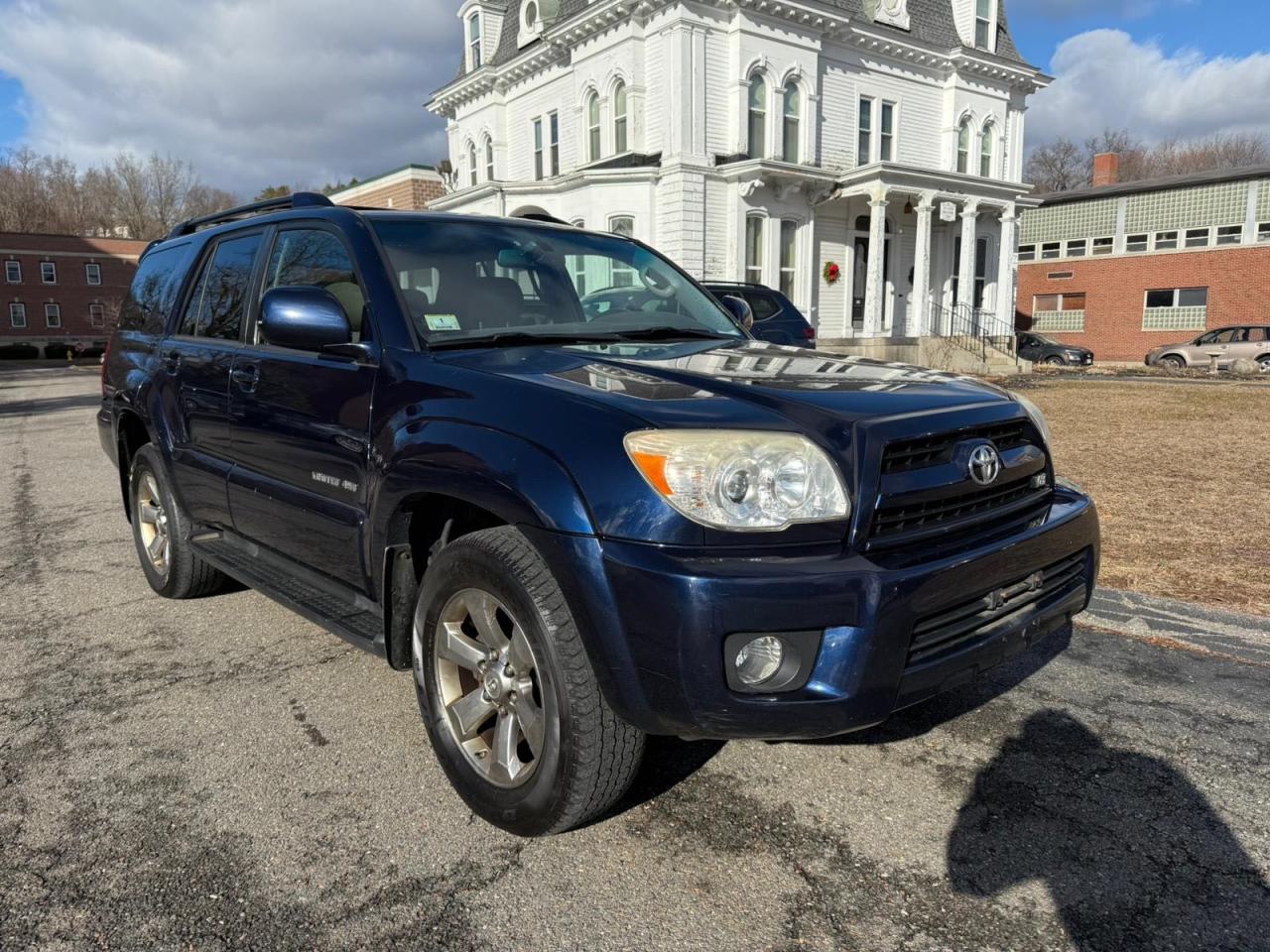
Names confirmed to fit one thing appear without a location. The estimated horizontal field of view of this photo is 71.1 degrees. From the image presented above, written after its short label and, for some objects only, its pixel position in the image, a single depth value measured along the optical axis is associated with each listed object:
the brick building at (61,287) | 62.97
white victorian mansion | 21.64
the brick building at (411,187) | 34.38
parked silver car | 26.39
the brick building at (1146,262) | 34.34
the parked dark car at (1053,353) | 30.86
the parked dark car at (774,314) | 11.61
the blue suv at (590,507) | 2.16
